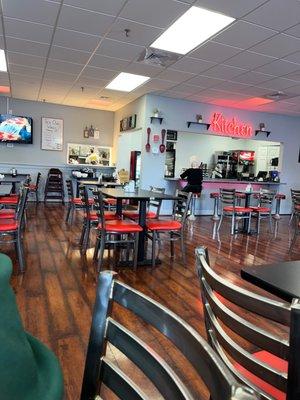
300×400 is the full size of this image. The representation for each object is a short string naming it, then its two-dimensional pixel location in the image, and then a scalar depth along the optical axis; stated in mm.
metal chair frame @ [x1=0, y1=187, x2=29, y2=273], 3461
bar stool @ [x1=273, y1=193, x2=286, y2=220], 8050
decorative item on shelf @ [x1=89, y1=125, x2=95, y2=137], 9664
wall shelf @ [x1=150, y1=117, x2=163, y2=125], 7594
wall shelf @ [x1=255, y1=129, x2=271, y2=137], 8738
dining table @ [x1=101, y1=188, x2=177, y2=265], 3793
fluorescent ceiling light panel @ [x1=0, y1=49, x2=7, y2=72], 5268
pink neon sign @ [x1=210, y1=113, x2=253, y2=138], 8297
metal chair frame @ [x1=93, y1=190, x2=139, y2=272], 3596
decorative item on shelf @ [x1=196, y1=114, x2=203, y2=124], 8055
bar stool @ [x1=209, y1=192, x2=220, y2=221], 7633
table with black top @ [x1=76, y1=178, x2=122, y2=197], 5920
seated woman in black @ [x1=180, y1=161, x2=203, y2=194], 7430
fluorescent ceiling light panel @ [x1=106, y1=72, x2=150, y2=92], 6201
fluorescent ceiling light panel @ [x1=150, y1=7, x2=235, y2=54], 3729
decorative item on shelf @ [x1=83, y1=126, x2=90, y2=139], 9648
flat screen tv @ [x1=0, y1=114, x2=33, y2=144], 8820
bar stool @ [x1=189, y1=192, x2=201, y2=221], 7565
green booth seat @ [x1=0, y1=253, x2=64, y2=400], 581
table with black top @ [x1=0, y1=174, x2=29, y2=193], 6019
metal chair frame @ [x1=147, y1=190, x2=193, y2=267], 3948
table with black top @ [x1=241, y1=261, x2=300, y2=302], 1090
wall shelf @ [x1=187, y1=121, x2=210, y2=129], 8016
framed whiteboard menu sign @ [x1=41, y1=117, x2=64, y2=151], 9289
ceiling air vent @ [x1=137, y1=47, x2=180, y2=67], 4785
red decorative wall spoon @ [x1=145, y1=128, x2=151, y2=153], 7570
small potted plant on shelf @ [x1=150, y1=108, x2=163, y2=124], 7563
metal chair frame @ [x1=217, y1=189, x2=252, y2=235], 6059
